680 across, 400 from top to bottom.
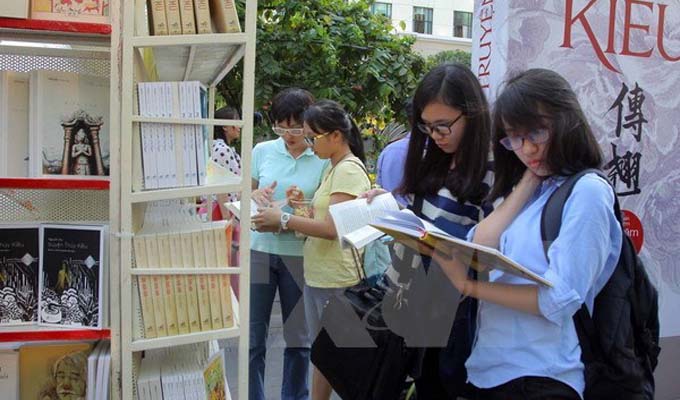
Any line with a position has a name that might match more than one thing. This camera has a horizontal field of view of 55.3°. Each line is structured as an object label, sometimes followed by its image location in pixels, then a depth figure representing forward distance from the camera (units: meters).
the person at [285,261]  2.99
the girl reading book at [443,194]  1.85
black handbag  1.84
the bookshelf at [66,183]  1.74
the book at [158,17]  1.74
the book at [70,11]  1.74
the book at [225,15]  1.80
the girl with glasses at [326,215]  2.70
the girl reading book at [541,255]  1.41
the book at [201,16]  1.76
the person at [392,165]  2.65
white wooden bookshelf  1.73
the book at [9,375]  1.94
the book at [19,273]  1.83
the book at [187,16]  1.75
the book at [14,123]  1.89
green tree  5.52
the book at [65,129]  1.86
